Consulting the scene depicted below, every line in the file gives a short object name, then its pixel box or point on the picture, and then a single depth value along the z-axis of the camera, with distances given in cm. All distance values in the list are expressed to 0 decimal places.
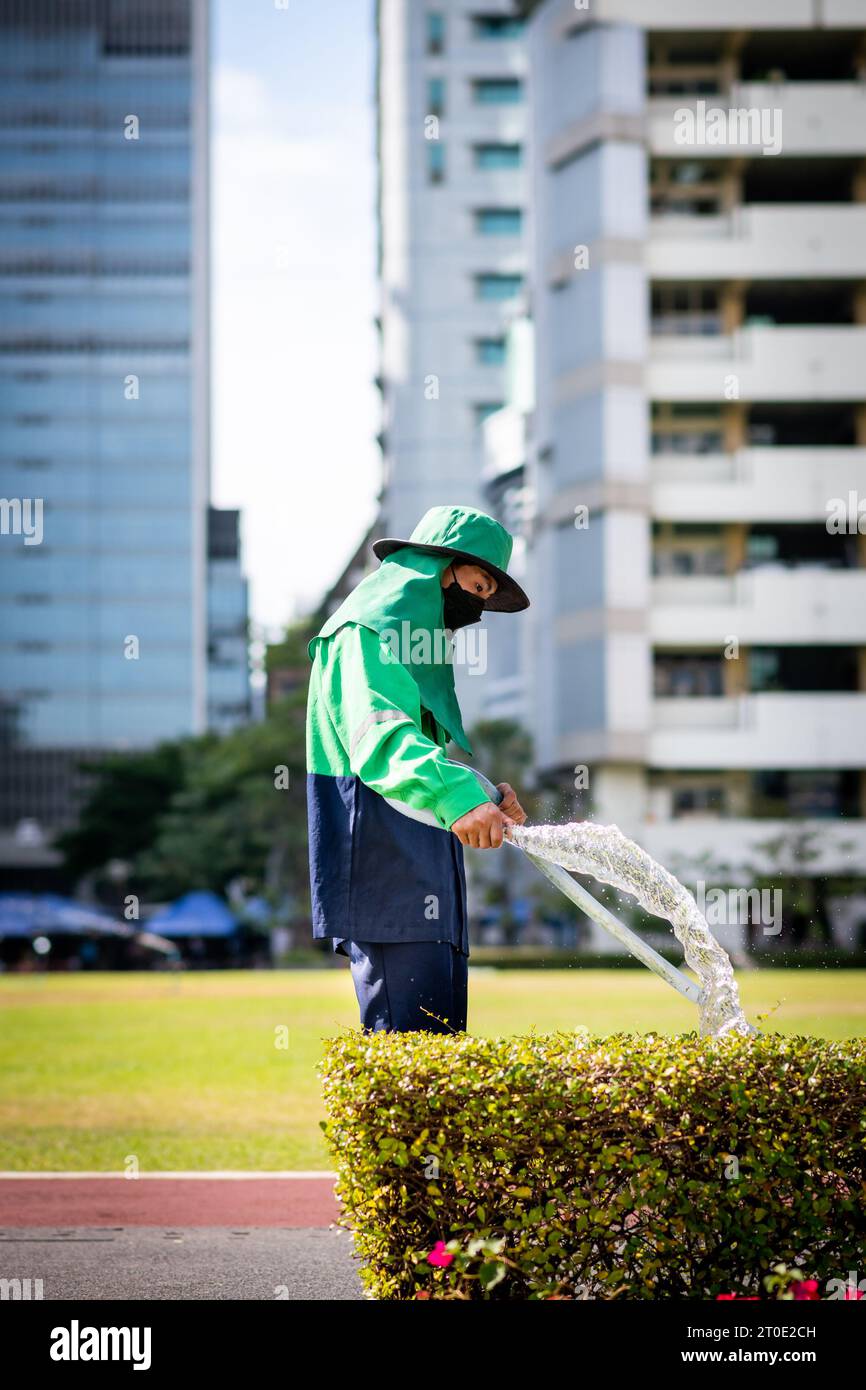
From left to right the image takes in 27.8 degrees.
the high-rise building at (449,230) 9238
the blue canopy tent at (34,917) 5969
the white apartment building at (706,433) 5866
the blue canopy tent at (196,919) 6178
